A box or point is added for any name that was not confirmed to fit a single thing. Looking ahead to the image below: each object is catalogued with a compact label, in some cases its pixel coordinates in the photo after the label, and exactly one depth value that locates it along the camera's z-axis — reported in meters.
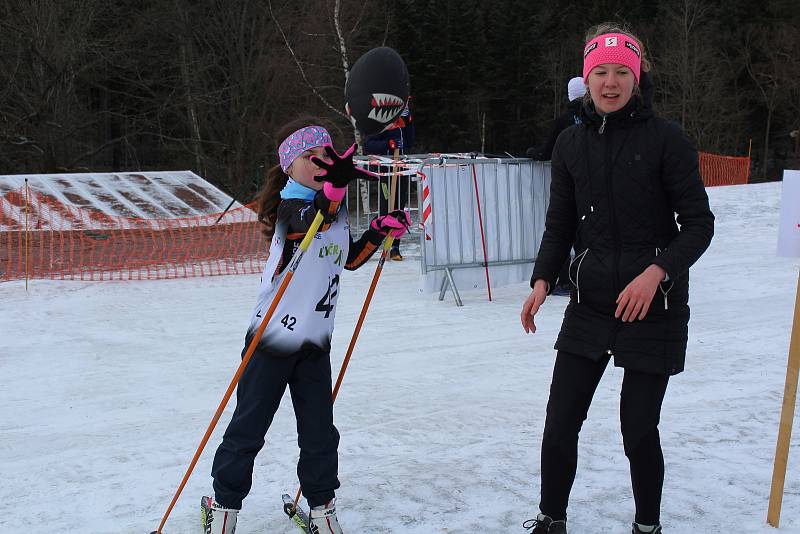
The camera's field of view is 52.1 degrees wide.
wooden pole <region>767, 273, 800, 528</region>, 3.39
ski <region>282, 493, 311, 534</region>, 3.46
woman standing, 2.86
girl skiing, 3.16
